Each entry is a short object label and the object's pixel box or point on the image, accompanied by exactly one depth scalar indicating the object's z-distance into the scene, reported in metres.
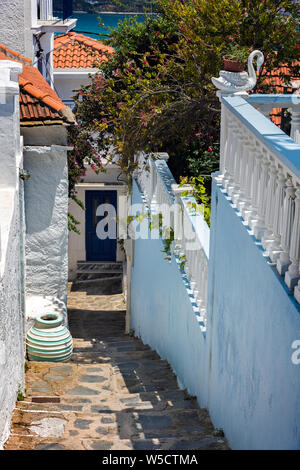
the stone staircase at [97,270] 19.23
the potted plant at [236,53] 8.80
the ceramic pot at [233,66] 6.22
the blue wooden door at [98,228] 19.98
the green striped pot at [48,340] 9.85
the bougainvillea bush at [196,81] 9.17
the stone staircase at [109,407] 6.22
